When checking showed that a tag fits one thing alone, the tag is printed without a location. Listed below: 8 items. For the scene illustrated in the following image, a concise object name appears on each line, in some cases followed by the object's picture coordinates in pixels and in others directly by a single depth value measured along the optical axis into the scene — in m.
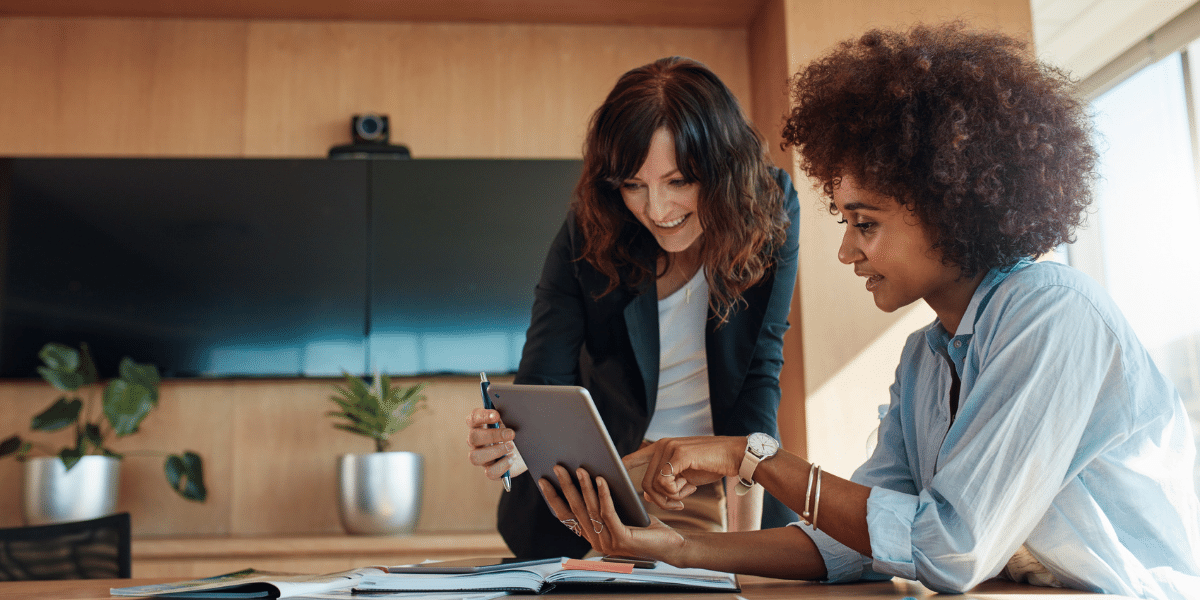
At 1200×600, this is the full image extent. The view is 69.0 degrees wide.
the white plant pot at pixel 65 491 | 2.72
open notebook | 0.96
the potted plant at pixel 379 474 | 2.83
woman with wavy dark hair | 1.51
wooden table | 0.91
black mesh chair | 1.79
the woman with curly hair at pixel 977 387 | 0.88
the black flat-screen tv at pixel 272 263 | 3.15
